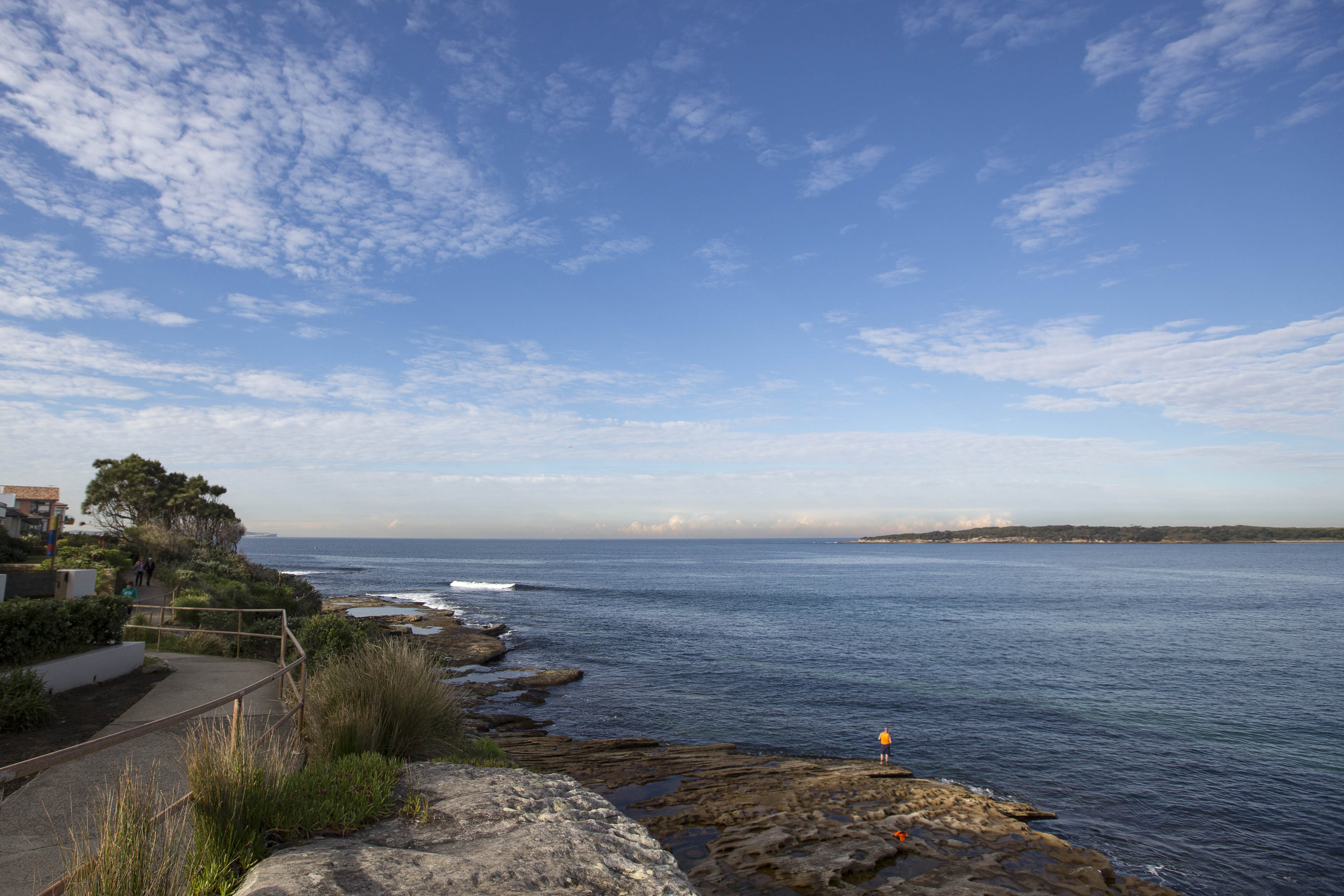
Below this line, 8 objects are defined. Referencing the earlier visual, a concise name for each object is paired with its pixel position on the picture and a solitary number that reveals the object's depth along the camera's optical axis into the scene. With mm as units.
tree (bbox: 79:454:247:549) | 52594
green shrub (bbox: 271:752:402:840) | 6457
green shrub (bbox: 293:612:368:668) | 16672
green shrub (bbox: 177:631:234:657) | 17312
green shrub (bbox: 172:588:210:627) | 21234
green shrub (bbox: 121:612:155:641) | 17203
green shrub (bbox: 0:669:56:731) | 9188
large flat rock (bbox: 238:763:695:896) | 5559
